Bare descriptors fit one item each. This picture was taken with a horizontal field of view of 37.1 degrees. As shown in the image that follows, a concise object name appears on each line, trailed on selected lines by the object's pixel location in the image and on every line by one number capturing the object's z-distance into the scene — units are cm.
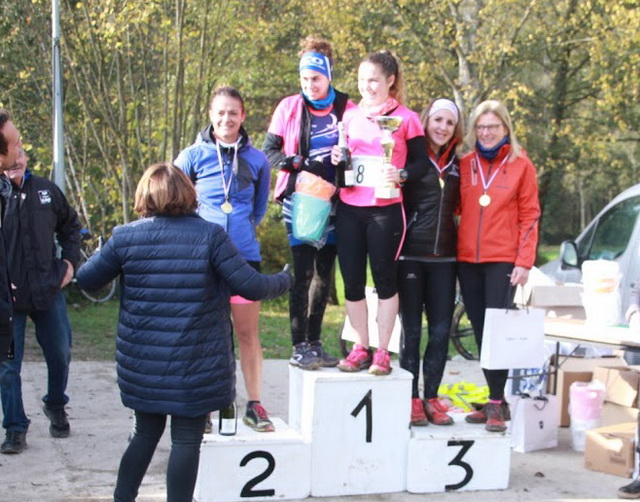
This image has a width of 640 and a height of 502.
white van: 885
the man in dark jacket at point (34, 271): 586
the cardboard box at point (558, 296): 798
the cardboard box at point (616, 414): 681
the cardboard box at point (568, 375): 729
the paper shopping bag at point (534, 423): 652
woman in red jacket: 568
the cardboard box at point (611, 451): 596
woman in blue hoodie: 531
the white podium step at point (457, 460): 550
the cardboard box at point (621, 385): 682
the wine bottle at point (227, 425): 524
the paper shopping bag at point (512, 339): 566
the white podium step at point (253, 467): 513
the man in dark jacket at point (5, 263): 409
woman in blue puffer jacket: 421
